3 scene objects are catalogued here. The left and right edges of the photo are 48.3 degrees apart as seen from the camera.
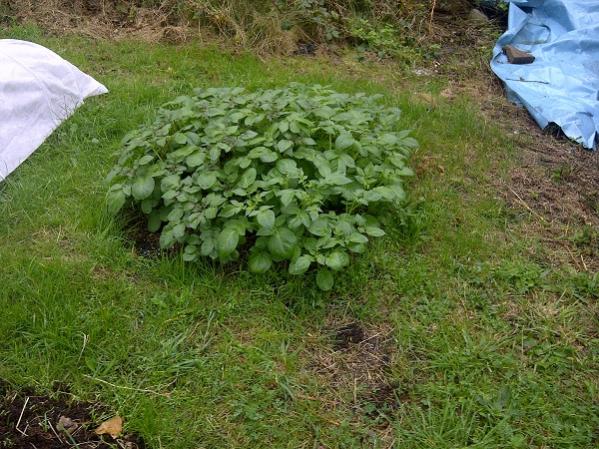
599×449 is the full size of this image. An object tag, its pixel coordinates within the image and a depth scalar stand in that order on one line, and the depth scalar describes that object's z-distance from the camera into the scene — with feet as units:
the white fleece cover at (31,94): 12.59
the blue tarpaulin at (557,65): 15.03
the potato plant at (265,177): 9.62
